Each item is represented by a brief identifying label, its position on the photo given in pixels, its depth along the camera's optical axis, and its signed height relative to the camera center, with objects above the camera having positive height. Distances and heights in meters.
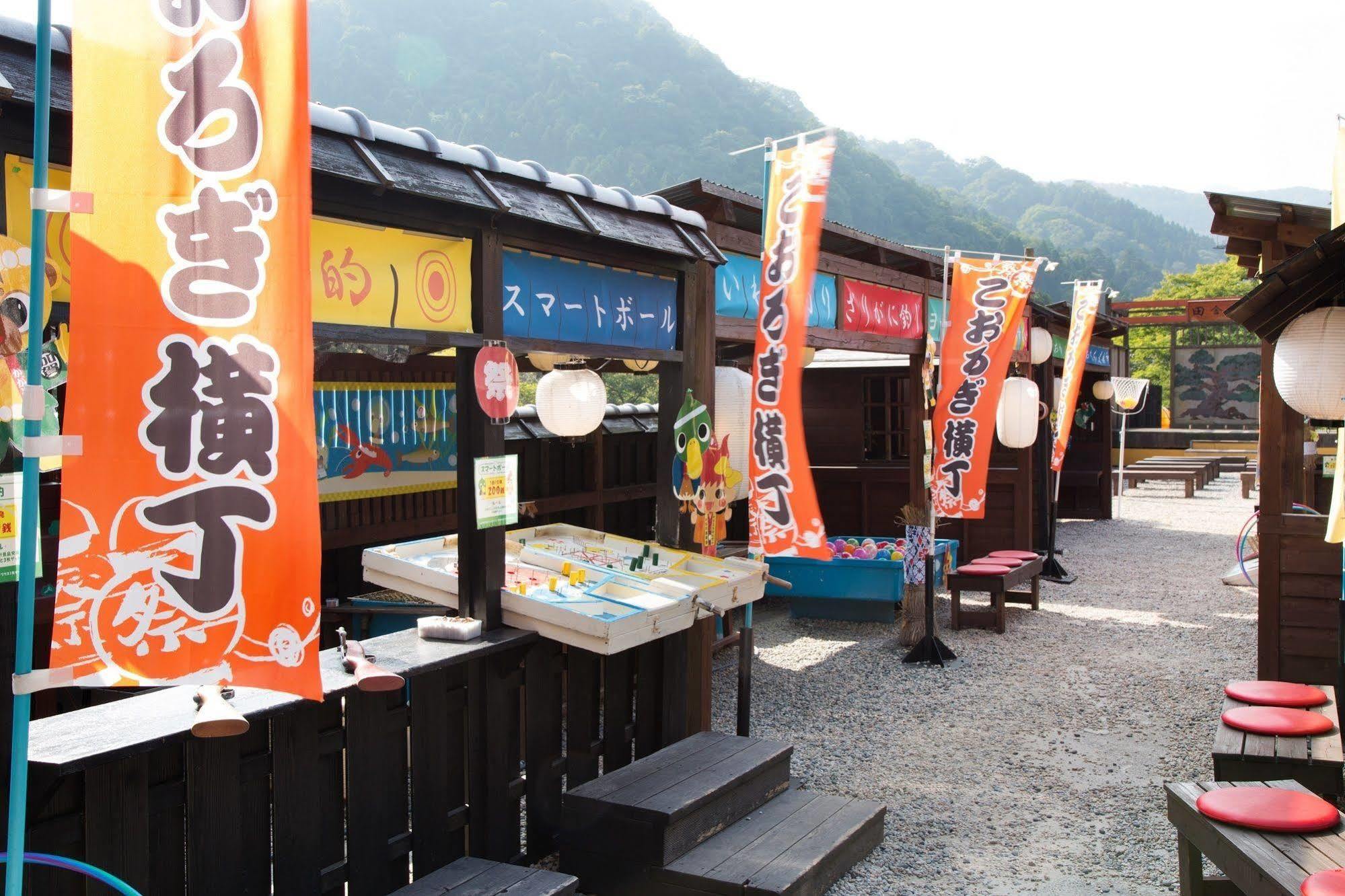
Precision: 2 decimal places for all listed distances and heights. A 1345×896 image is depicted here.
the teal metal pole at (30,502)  2.28 -0.20
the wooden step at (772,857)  4.65 -2.11
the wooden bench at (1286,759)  4.88 -1.61
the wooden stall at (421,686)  3.61 -1.20
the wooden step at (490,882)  4.20 -1.95
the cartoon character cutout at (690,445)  6.81 -0.18
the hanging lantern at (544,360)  7.91 +0.45
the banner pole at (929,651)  9.43 -2.11
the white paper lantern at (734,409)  9.21 +0.09
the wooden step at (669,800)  4.85 -1.90
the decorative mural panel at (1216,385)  33.44 +1.32
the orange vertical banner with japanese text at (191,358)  2.55 +0.14
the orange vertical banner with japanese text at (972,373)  9.58 +0.47
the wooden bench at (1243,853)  3.62 -1.58
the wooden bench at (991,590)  10.55 -1.75
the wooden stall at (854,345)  8.12 +0.79
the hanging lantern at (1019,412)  12.57 +0.13
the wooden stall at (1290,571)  7.25 -1.03
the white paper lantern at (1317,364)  5.47 +0.34
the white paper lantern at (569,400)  7.39 +0.13
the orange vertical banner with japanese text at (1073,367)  13.15 +0.72
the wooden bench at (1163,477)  24.44 -1.28
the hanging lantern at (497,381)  5.25 +0.18
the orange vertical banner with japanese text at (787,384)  6.26 +0.22
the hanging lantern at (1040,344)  15.21 +1.16
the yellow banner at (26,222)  3.33 +0.62
